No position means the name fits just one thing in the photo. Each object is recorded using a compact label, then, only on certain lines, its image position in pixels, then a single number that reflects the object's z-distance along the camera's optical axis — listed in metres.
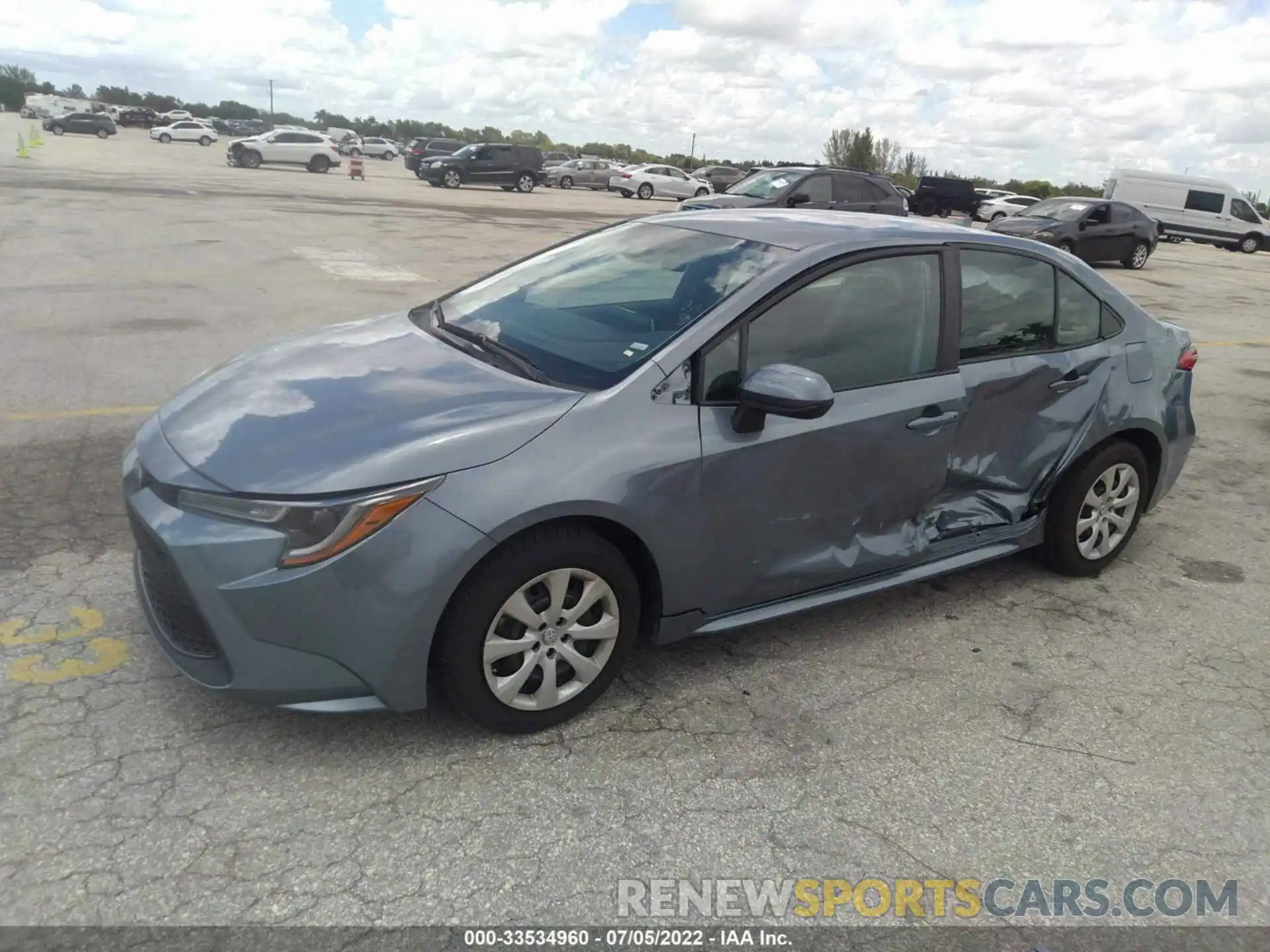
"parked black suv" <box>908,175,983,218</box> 34.56
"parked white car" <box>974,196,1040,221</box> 39.81
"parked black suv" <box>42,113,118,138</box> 56.44
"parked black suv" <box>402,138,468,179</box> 45.59
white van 30.56
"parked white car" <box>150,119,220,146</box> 59.50
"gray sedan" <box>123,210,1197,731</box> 2.75
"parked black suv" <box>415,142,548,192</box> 35.59
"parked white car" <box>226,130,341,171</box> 40.12
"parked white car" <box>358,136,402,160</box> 67.94
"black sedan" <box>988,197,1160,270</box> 19.81
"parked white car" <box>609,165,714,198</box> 40.06
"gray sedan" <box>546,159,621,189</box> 45.53
